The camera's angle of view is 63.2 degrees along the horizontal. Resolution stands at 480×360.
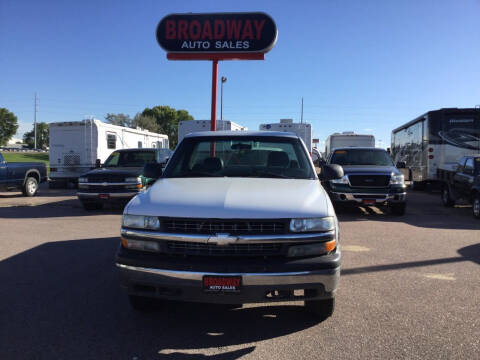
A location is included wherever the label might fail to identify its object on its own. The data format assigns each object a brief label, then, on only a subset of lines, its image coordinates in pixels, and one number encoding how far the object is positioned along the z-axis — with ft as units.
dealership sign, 45.42
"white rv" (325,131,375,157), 65.26
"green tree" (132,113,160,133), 219.20
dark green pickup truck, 34.73
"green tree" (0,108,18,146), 278.26
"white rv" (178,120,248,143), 52.49
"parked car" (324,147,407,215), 32.68
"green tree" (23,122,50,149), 384.21
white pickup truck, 9.78
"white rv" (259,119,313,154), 55.26
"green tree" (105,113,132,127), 223.28
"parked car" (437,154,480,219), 33.81
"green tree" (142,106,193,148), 292.61
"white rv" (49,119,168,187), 56.34
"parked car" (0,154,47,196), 44.78
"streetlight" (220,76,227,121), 132.57
